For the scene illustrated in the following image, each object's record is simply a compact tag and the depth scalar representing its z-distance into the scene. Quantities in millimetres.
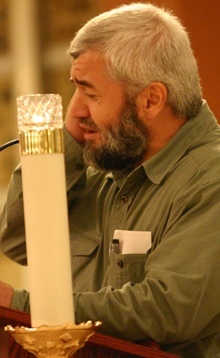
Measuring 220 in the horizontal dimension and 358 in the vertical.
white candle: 2948
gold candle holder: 2926
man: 3502
